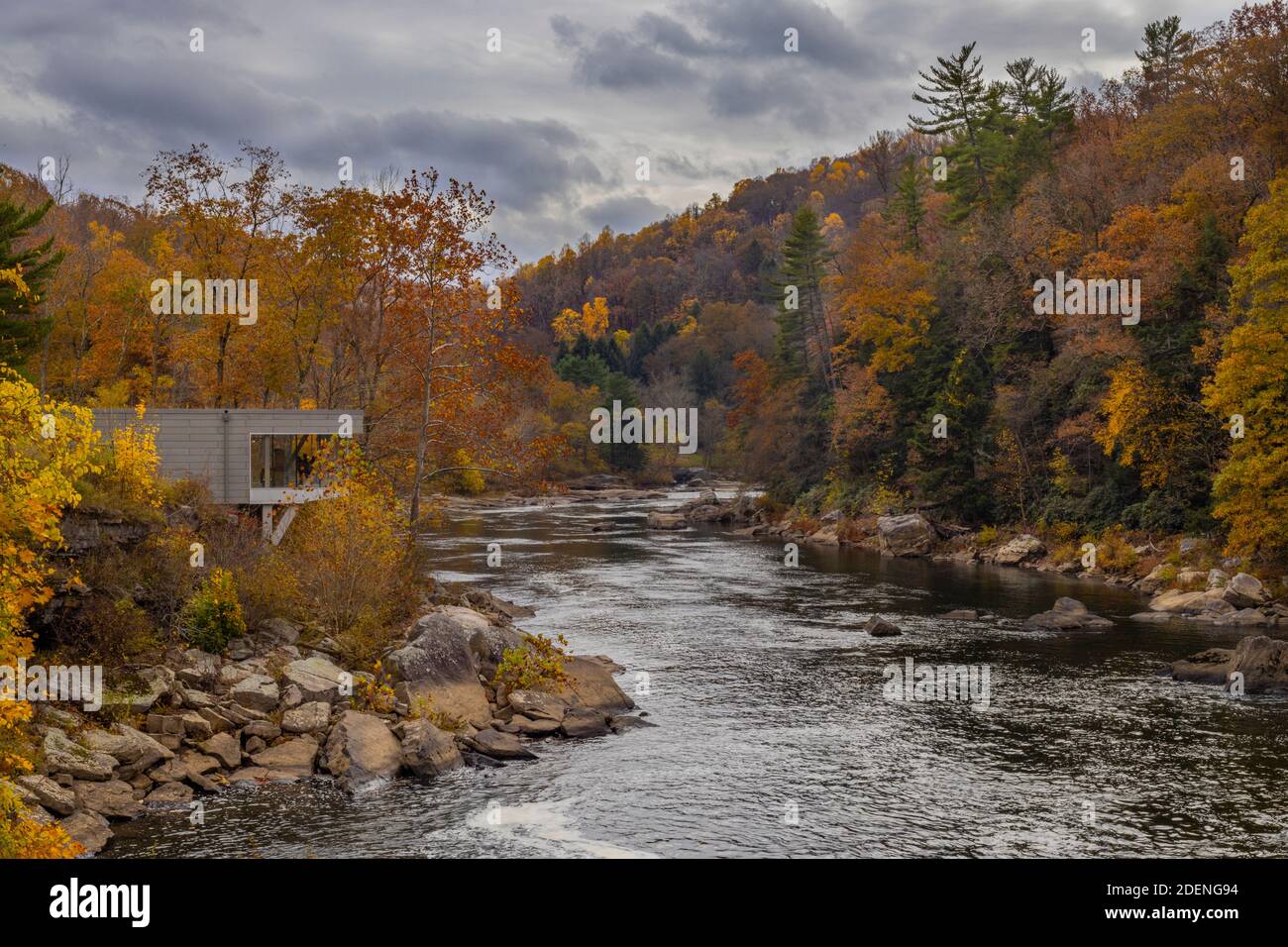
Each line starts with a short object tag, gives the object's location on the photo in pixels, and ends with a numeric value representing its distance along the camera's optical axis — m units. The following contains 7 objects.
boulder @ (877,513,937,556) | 55.38
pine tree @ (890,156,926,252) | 77.50
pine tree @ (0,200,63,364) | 36.22
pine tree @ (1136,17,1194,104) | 70.62
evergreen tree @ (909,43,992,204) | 80.31
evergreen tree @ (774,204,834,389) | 79.62
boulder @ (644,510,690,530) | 69.19
